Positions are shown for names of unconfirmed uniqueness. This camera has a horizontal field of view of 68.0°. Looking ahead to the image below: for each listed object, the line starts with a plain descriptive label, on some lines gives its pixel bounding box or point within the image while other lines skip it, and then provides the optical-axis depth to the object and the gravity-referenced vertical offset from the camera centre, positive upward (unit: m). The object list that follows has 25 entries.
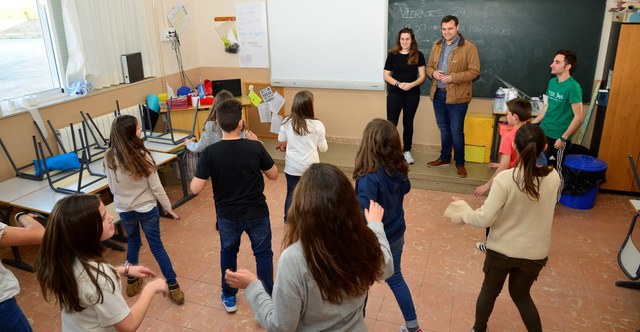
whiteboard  5.69 -0.17
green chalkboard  4.91 -0.06
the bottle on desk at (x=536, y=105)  4.96 -0.82
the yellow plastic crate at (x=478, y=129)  5.30 -1.12
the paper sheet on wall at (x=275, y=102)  5.60 -0.82
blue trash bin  4.49 -1.42
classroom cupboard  4.43 -0.87
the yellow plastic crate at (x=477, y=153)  5.41 -1.40
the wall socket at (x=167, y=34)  5.90 -0.03
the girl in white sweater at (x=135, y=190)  2.95 -0.99
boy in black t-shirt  2.68 -0.86
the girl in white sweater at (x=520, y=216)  2.25 -0.91
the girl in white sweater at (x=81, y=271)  1.63 -0.80
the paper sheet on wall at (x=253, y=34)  6.18 -0.05
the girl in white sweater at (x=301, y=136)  3.63 -0.80
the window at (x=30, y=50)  4.36 -0.15
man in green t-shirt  3.90 -0.68
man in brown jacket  4.77 -0.52
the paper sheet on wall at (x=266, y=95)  5.64 -0.75
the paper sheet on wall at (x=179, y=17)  6.06 +0.18
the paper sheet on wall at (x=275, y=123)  5.35 -1.02
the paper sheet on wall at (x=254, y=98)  5.94 -0.82
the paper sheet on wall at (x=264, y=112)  5.95 -1.00
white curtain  4.77 -0.05
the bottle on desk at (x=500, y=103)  5.08 -0.79
